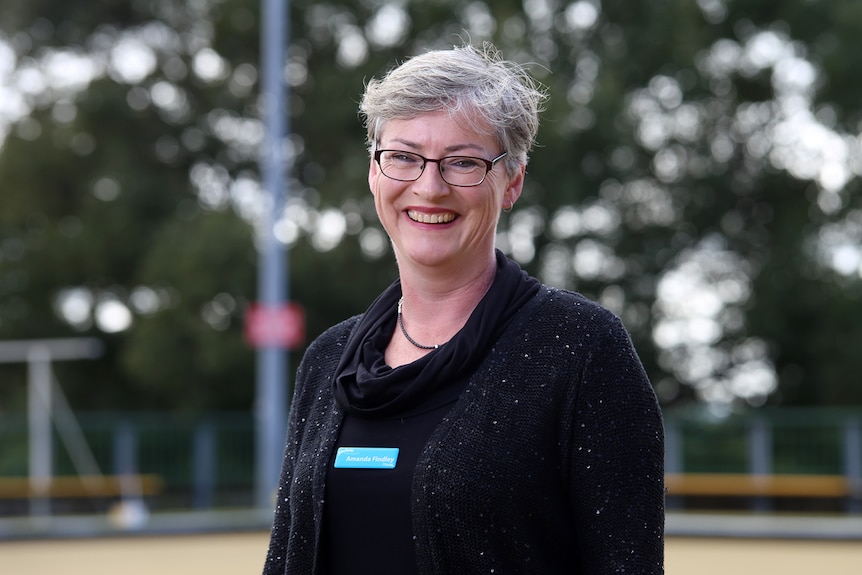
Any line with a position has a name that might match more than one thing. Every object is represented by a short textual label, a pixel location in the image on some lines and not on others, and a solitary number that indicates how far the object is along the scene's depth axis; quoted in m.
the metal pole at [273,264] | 15.04
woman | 2.15
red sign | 14.76
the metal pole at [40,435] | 17.05
